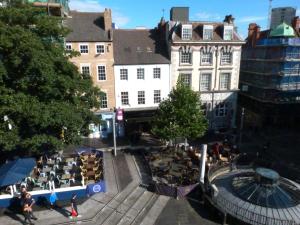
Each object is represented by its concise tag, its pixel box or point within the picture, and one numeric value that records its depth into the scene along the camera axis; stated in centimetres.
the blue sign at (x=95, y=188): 2066
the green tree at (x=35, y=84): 1820
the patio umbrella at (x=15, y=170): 1827
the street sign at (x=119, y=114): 2739
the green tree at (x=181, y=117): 2658
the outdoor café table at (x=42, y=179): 2137
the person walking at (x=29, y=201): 1748
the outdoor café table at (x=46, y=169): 2322
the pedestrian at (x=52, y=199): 1892
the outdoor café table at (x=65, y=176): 2168
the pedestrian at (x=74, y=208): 1805
